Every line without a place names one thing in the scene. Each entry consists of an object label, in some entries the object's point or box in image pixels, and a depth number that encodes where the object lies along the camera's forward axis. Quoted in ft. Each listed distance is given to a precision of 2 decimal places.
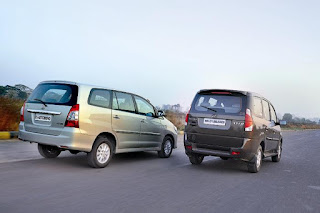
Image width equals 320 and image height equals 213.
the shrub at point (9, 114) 40.81
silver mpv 21.88
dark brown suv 23.98
